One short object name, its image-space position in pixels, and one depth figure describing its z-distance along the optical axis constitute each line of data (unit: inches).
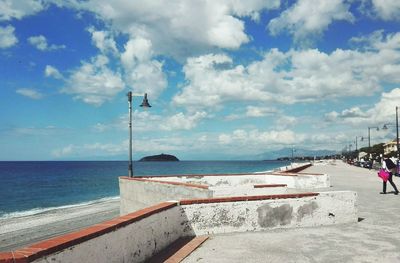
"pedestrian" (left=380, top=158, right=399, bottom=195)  622.8
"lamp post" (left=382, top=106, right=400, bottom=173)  1692.7
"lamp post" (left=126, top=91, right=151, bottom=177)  792.3
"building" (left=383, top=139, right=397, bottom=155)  5469.0
